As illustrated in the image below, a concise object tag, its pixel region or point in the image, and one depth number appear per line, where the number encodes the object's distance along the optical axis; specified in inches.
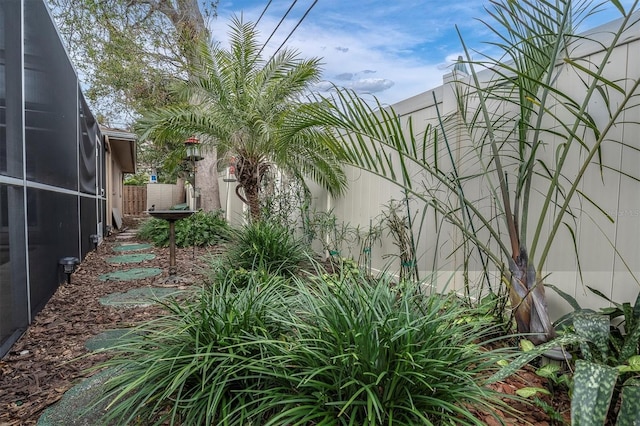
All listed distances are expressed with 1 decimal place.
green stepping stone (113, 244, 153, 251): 257.8
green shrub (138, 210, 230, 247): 271.5
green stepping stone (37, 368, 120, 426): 62.3
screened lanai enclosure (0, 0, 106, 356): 87.7
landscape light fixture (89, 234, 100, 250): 219.0
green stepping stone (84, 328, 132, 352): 94.2
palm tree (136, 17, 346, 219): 187.0
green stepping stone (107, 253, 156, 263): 213.0
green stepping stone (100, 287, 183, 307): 132.1
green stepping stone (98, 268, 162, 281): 169.8
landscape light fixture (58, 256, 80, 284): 138.6
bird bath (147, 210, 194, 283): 160.1
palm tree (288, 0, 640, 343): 75.2
